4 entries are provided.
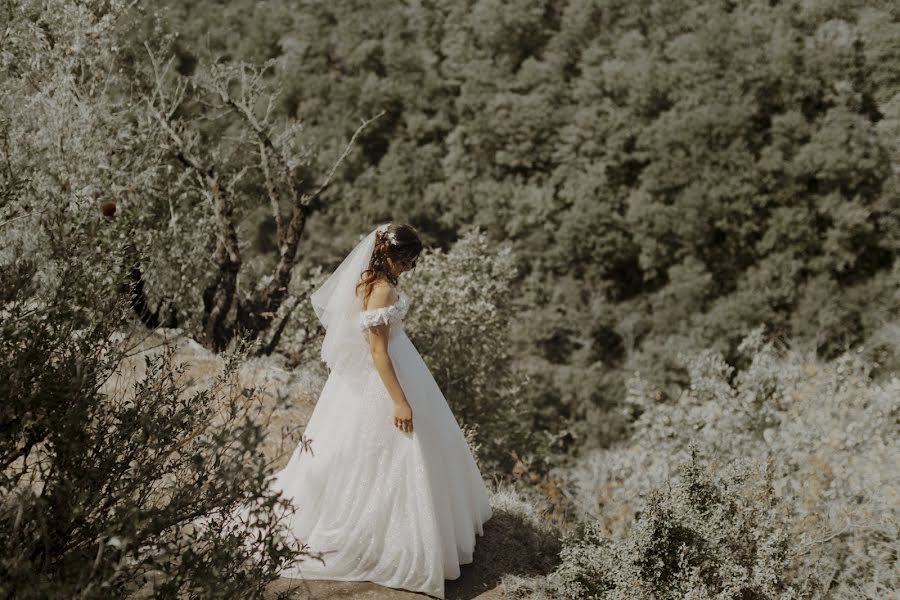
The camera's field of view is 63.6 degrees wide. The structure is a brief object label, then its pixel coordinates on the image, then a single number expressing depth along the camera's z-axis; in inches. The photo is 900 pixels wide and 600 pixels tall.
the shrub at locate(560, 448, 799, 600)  163.6
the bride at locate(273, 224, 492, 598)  168.2
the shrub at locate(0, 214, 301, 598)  100.3
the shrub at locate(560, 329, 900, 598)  219.6
